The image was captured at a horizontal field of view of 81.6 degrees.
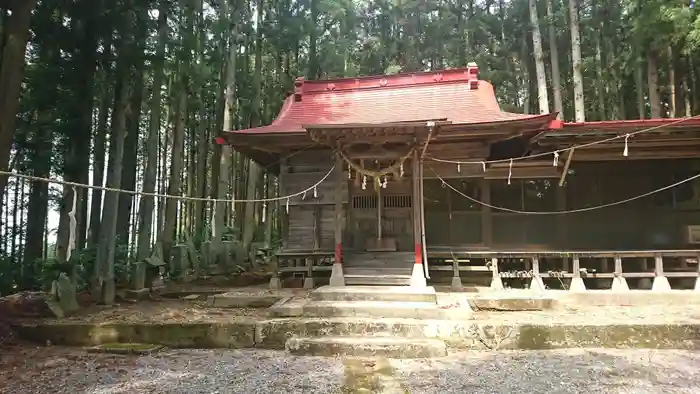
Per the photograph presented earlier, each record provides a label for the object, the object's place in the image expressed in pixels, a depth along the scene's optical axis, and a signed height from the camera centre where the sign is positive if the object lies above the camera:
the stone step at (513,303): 6.76 -1.24
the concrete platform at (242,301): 7.41 -1.29
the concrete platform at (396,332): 5.46 -1.46
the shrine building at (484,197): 8.01 +0.73
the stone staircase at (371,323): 5.32 -1.35
